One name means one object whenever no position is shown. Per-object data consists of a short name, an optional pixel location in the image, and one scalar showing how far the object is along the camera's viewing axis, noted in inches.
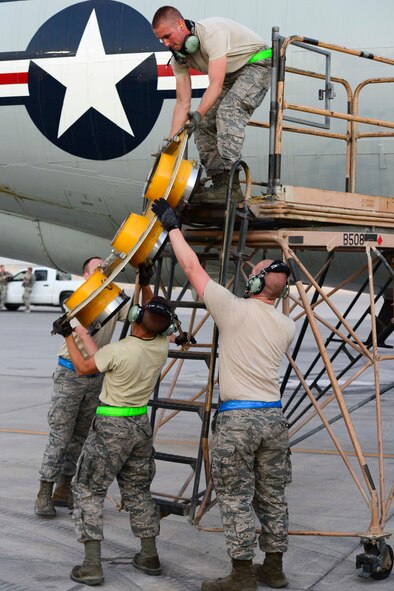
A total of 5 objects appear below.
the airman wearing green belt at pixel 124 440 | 242.1
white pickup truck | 1504.7
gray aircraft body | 424.5
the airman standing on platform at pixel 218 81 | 254.7
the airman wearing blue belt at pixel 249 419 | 229.8
